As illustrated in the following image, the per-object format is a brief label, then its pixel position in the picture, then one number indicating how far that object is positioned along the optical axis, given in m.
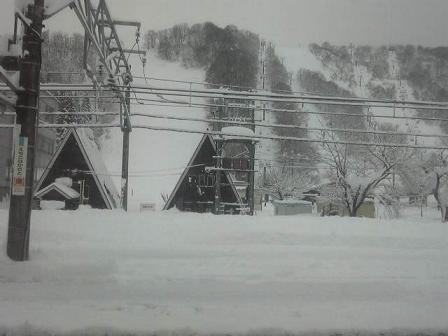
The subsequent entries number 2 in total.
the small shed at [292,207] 30.39
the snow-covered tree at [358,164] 25.70
